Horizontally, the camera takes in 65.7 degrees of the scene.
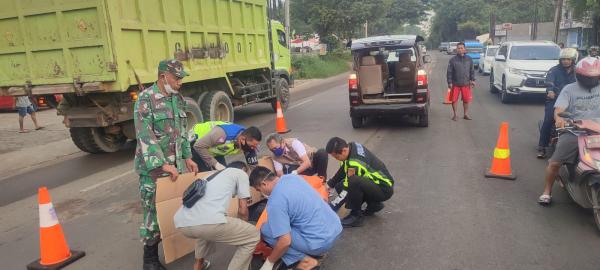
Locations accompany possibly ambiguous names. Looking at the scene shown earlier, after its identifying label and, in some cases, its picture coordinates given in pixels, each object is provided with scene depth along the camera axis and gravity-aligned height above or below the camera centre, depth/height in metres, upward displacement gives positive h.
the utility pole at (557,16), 24.39 +0.75
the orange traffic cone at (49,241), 3.93 -1.52
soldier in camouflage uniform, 3.63 -0.65
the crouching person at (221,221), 3.30 -1.19
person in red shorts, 10.03 -0.82
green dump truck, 7.05 +0.07
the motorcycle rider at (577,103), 4.72 -0.77
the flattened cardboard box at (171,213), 3.67 -1.24
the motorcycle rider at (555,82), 6.57 -0.73
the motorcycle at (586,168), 4.16 -1.25
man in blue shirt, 3.28 -1.26
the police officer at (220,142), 4.61 -0.91
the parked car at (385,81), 9.13 -0.84
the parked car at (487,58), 20.69 -1.04
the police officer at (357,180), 4.37 -1.29
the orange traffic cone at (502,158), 5.93 -1.57
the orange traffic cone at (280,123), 9.99 -1.61
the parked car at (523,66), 11.78 -0.88
